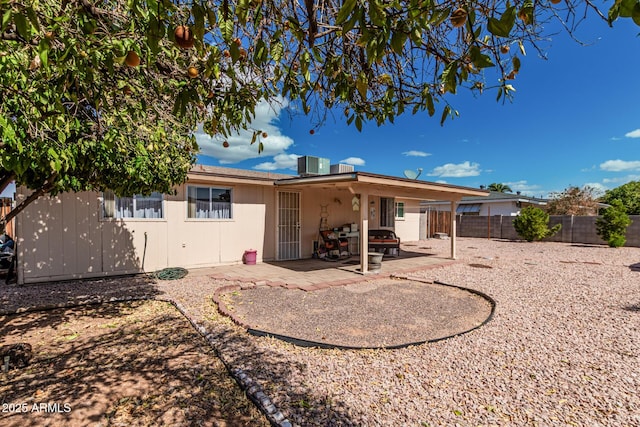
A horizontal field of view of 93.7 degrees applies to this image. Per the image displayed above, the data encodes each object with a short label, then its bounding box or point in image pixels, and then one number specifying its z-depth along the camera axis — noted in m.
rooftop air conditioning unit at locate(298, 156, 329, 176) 10.09
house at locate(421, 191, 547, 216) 20.81
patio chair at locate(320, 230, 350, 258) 9.78
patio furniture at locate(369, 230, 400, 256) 10.16
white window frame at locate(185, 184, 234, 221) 7.80
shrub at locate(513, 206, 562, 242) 14.45
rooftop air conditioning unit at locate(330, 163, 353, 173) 10.99
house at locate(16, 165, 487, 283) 6.22
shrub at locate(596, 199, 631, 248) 12.41
